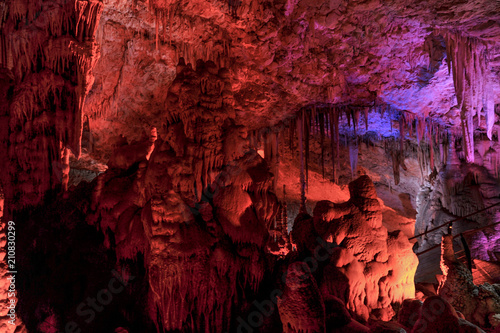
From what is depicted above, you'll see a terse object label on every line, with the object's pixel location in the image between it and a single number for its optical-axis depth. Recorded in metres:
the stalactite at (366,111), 8.72
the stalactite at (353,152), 10.62
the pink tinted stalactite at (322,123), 9.12
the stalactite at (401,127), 9.27
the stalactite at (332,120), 8.90
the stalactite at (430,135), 9.47
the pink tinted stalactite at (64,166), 5.95
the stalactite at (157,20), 5.60
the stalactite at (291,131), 9.68
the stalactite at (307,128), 9.20
